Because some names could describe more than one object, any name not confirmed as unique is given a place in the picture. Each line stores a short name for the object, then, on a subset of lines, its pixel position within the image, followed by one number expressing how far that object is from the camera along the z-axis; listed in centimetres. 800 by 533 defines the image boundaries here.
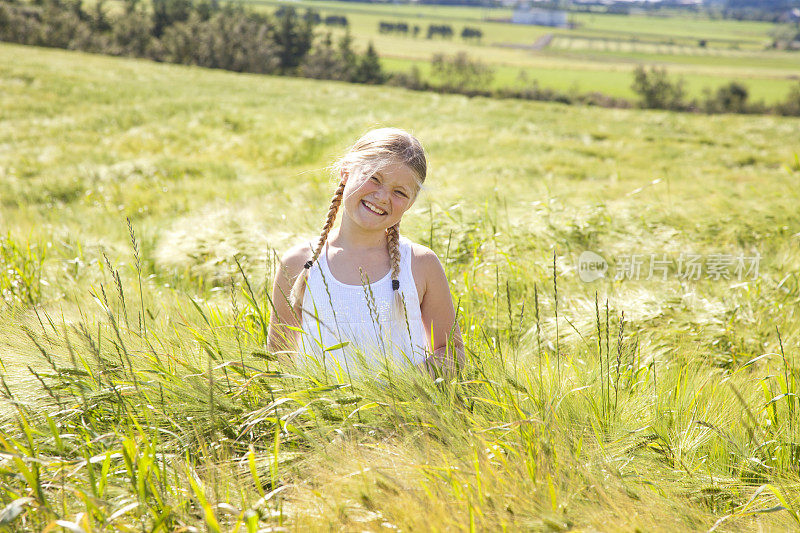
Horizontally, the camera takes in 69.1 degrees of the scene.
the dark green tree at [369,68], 7519
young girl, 255
